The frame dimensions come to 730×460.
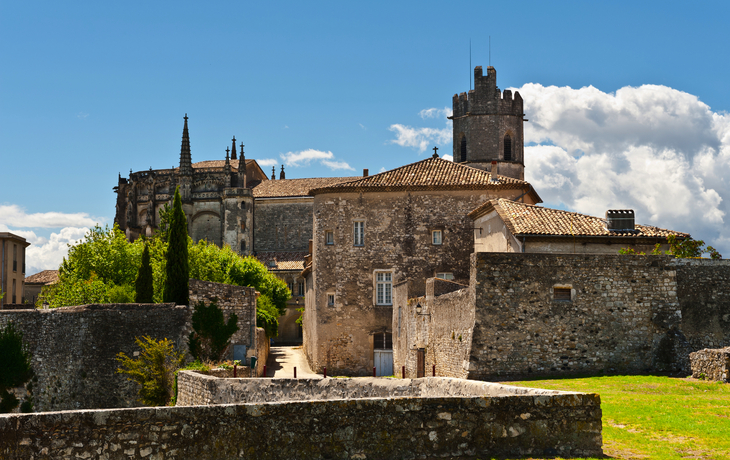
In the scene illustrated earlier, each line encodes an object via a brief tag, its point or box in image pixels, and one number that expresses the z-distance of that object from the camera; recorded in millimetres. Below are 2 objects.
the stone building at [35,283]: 87388
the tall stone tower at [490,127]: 72750
